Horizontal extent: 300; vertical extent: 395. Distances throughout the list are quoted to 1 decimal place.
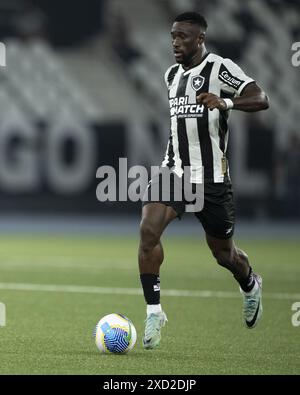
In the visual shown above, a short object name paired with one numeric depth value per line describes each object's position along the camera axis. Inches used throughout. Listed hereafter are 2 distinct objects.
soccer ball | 532.4
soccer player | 573.6
